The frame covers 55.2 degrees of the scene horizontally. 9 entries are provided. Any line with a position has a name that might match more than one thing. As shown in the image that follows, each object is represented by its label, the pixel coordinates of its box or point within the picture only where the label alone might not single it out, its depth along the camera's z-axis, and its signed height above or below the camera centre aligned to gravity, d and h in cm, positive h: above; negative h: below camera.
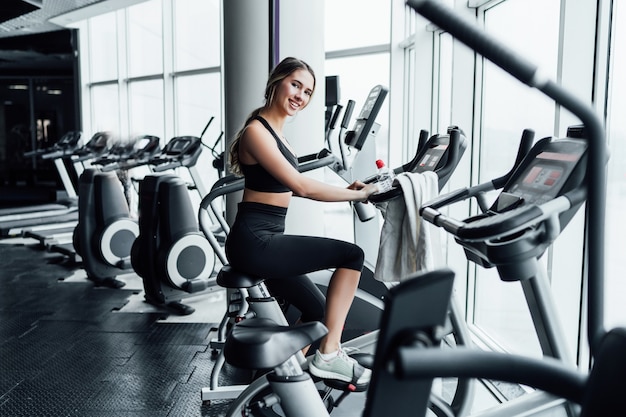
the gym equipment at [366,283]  191 -50
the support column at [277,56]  330 +50
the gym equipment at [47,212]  769 -92
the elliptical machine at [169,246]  402 -68
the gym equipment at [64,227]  683 -103
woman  209 -30
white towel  172 -26
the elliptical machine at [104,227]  483 -66
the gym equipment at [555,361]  65 -23
